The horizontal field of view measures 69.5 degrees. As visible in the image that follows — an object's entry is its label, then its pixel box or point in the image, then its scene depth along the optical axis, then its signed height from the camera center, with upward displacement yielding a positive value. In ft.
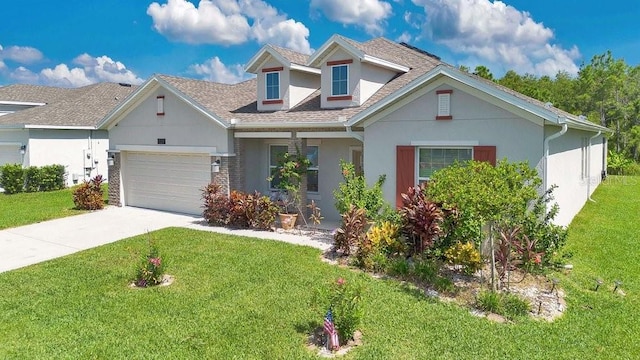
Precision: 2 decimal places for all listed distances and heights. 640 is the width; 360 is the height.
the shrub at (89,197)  61.11 -3.90
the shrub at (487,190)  26.00 -1.25
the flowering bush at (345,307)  22.52 -6.88
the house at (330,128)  37.14 +3.93
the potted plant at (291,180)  48.24 -1.26
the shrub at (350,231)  37.01 -5.08
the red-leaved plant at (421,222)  33.68 -3.98
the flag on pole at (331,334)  21.99 -7.89
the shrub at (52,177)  79.46 -1.68
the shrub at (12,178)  76.48 -1.77
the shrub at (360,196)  41.06 -2.49
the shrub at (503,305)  26.35 -7.88
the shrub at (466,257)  31.89 -6.17
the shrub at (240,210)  47.85 -4.47
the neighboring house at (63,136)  82.12 +5.81
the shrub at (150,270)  30.63 -6.82
